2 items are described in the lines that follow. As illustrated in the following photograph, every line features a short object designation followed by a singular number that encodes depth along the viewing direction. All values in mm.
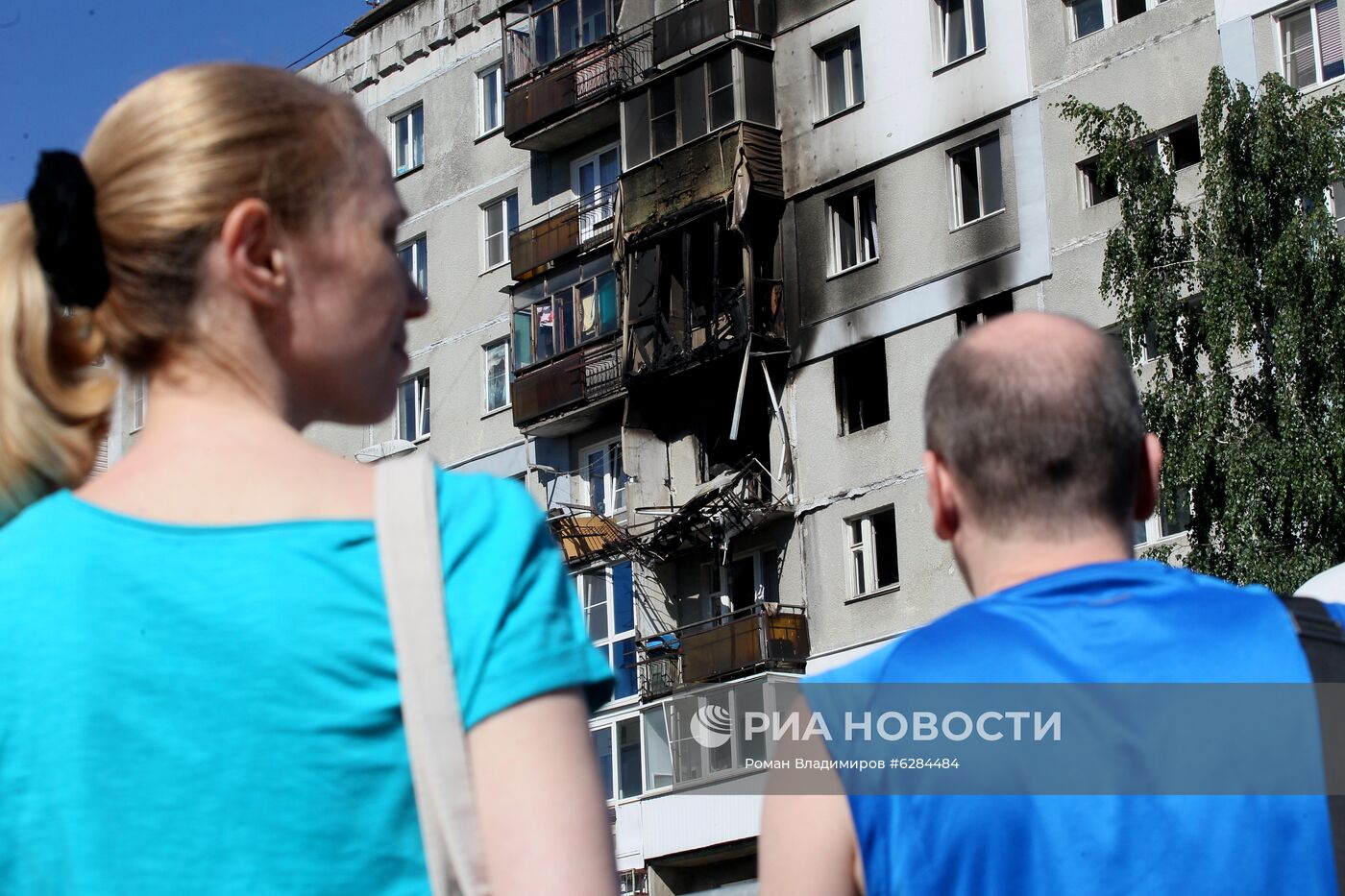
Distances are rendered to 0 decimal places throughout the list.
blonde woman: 3517
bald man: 5317
